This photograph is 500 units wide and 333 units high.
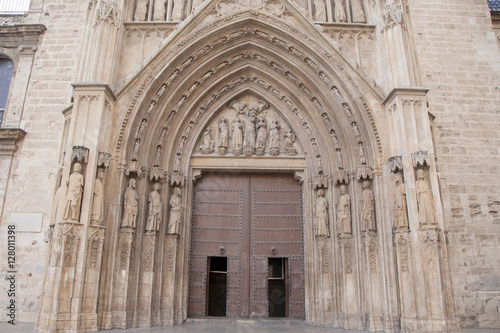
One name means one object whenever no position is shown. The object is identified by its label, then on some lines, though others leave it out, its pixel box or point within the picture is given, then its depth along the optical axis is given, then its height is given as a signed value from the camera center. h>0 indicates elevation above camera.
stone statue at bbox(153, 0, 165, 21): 10.02 +6.72
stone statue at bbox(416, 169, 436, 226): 7.51 +1.62
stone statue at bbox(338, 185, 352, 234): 8.84 +1.62
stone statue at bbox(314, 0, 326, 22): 10.08 +6.84
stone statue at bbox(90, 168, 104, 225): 7.75 +1.61
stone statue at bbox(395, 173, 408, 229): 7.77 +1.55
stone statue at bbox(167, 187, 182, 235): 9.16 +1.68
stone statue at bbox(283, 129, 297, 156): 10.34 +3.70
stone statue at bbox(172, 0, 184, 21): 9.99 +6.73
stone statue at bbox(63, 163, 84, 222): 7.48 +1.69
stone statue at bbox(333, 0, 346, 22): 10.02 +6.76
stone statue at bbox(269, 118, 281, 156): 10.28 +3.77
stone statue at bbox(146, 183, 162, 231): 8.84 +1.68
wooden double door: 9.53 +1.00
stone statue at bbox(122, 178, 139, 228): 8.45 +1.68
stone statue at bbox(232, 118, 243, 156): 10.22 +3.78
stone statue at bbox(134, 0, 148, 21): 10.05 +6.77
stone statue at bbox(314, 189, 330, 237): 9.22 +1.67
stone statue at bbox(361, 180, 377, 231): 8.45 +1.62
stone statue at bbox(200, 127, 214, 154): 10.26 +3.60
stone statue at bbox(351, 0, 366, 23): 10.01 +6.73
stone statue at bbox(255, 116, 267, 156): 10.27 +3.79
